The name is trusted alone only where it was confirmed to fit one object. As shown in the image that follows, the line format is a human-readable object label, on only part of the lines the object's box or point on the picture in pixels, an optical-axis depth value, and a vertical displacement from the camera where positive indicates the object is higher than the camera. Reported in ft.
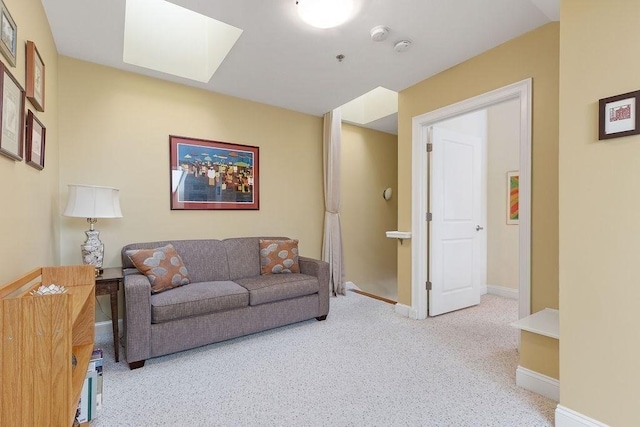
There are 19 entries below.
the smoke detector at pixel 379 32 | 7.11 +4.29
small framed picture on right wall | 4.24 +1.37
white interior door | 10.48 -0.40
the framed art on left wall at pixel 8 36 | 4.21 +2.65
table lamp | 7.36 +0.10
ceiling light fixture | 6.10 +4.17
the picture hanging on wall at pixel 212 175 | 10.18 +1.34
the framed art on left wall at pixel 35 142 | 5.46 +1.38
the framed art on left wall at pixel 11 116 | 4.25 +1.51
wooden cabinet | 3.28 -1.68
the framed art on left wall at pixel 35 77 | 5.46 +2.63
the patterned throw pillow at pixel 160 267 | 7.78 -1.47
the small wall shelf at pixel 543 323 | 5.65 -2.30
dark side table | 7.13 -1.90
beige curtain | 13.20 +0.57
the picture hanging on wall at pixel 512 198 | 13.37 +0.53
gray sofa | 6.94 -2.37
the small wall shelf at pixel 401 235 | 10.50 -0.86
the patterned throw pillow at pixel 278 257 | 10.33 -1.62
